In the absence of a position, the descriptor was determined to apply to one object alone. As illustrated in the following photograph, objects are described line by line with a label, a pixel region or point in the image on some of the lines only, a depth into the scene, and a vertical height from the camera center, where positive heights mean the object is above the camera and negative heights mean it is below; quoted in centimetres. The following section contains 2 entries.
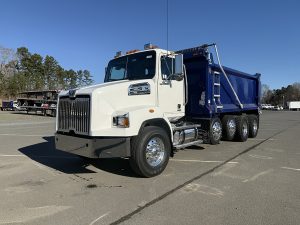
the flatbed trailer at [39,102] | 2327 +87
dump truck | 444 +1
